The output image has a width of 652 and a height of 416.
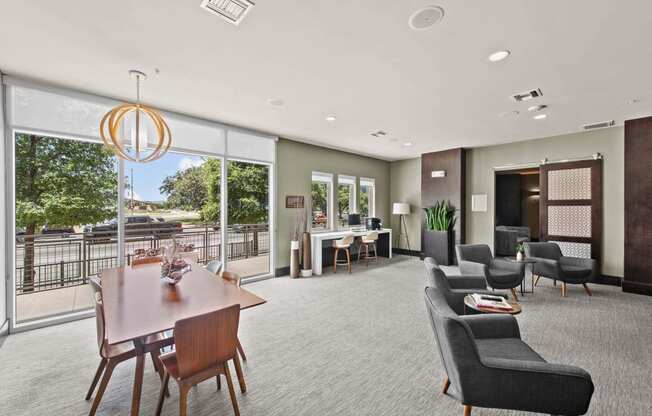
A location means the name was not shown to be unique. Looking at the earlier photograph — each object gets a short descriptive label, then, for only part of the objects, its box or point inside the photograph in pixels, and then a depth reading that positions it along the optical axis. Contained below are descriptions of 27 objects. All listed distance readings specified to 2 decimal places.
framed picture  5.94
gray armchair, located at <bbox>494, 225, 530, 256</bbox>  7.42
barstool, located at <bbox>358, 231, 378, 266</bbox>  6.73
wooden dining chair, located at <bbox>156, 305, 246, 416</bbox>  1.60
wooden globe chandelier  2.43
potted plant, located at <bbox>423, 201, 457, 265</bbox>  6.90
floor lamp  7.88
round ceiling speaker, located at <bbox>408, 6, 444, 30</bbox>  2.02
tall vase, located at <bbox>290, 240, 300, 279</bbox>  5.62
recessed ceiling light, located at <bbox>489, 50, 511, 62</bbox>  2.57
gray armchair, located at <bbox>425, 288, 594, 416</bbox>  1.50
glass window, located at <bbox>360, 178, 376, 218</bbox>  8.13
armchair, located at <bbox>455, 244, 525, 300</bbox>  4.11
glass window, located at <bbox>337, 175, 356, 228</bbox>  7.40
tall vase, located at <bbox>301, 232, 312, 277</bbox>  5.76
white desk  5.93
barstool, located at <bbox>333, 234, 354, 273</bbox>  6.21
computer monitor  7.31
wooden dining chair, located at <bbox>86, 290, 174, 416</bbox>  1.84
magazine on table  2.44
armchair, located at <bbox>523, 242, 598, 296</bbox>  4.33
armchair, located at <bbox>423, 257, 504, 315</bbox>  2.92
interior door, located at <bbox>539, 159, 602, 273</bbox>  5.19
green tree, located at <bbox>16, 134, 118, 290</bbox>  3.36
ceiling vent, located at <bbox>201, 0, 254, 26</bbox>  1.97
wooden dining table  1.61
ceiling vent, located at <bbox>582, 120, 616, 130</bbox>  4.68
